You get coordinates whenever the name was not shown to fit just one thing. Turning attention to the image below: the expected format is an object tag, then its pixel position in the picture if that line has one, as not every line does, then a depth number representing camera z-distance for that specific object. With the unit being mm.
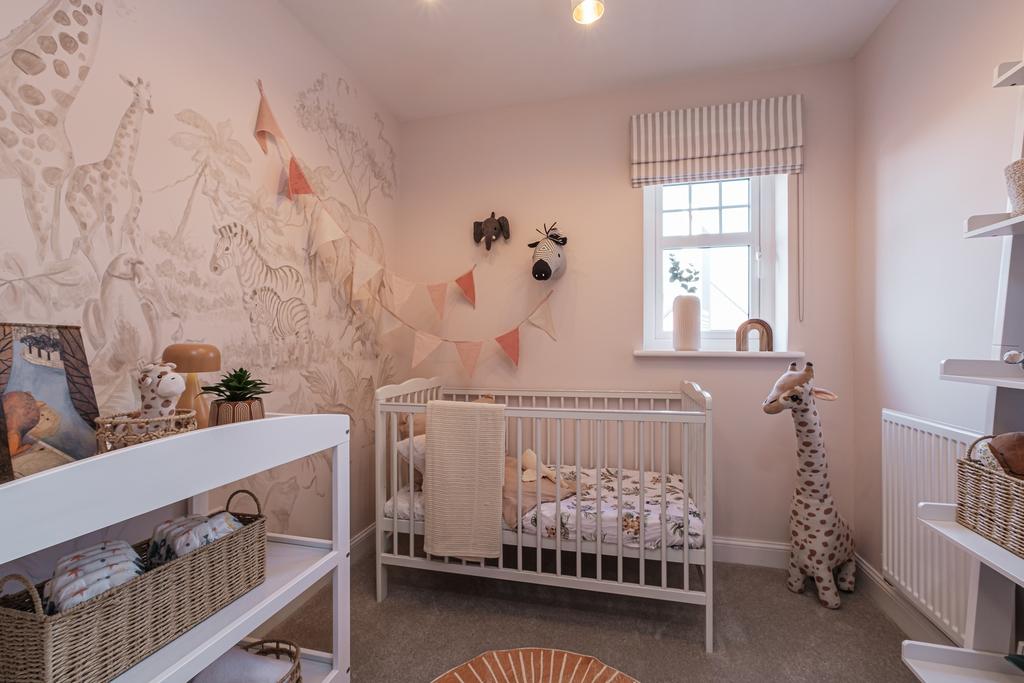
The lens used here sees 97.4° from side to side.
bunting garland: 1707
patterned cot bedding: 1659
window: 2318
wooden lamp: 1038
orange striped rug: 1419
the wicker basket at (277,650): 1211
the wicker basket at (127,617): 672
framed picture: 822
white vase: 2285
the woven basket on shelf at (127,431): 847
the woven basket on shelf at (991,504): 845
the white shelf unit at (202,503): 584
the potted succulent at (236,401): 978
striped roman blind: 2113
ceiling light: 1461
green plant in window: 2420
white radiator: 1283
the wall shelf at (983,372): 912
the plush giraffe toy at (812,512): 1802
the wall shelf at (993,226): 905
